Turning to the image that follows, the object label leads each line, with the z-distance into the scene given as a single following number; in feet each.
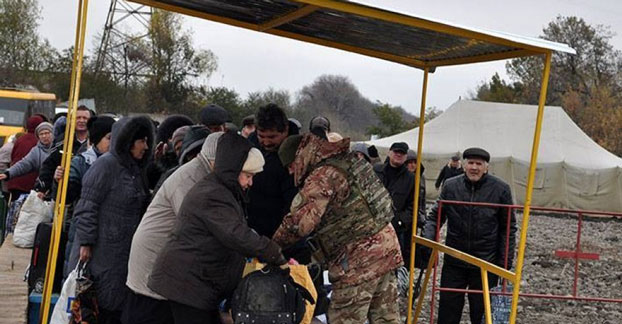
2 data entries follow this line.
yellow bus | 75.97
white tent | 96.17
